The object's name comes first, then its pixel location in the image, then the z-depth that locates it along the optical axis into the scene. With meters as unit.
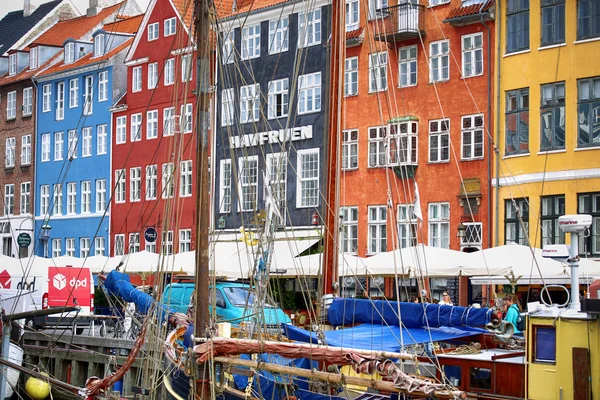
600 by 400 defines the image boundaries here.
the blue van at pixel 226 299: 25.28
